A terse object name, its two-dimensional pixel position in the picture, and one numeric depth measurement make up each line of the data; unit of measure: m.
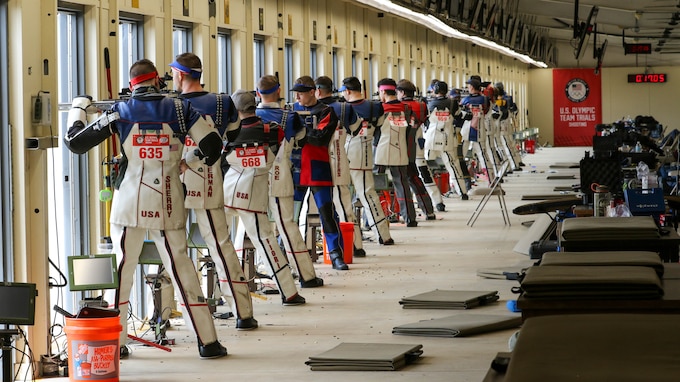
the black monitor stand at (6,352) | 9.86
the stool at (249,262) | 16.69
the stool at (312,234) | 20.27
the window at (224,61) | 22.89
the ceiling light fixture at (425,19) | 24.10
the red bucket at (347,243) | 20.78
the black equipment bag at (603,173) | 14.49
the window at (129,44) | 18.01
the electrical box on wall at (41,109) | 12.33
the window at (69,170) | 15.48
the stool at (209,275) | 15.74
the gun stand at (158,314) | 13.48
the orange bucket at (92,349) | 11.15
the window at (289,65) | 27.09
